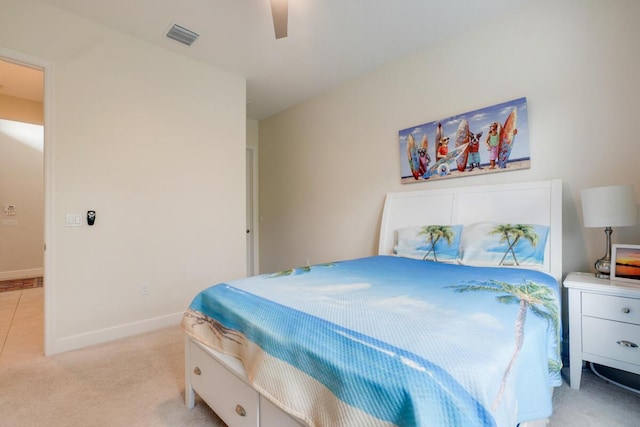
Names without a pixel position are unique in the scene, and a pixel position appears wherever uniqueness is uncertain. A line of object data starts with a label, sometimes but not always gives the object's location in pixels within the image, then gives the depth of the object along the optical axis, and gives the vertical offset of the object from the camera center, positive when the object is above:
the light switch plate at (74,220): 2.44 -0.03
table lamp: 1.77 +0.03
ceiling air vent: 2.66 +1.73
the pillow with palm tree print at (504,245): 2.12 -0.24
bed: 0.75 -0.42
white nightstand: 1.65 -0.67
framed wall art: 2.42 +0.65
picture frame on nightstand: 1.79 -0.32
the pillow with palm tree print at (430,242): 2.48 -0.26
